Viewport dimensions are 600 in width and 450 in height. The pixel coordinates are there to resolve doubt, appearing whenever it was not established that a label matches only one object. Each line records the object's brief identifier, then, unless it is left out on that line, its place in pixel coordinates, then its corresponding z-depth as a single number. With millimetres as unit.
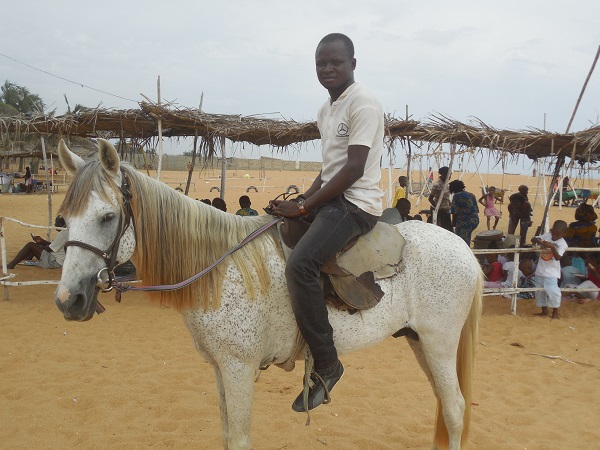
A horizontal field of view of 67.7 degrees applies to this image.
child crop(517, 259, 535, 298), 7812
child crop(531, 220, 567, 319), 7121
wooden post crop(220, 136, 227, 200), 8805
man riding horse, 2508
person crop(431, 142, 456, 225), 8531
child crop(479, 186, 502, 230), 14738
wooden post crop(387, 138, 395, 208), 8784
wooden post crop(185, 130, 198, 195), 8867
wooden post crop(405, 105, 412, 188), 8723
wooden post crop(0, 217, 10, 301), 6646
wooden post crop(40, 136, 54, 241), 9132
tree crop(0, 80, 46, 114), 44906
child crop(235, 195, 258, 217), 9016
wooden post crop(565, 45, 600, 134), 8757
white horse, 2168
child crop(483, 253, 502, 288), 7969
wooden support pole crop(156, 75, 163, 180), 8038
